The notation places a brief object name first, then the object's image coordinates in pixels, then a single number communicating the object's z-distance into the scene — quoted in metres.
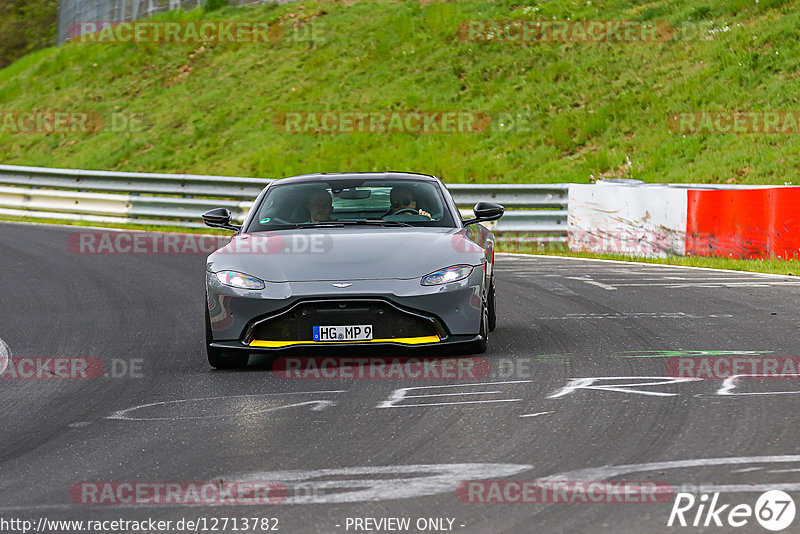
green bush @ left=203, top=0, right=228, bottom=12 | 88.81
